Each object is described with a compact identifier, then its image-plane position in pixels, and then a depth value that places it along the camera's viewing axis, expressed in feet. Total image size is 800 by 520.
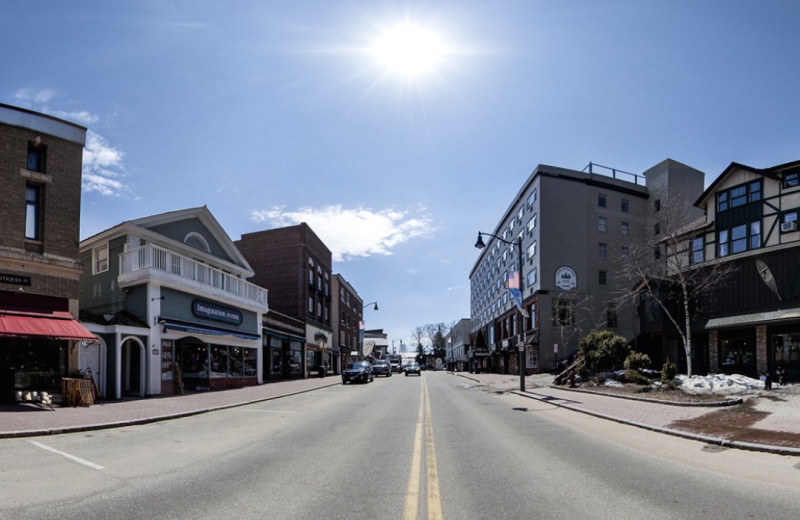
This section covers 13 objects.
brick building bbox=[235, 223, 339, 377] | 155.94
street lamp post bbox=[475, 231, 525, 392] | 79.07
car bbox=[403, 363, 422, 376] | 189.37
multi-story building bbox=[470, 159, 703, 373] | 148.97
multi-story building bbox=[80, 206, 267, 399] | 67.34
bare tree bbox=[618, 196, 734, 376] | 92.38
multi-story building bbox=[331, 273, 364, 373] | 214.18
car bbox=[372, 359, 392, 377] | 174.29
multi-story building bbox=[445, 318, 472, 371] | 345.78
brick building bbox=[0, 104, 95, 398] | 53.83
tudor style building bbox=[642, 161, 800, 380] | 81.56
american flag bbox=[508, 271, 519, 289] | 78.84
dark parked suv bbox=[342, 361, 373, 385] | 117.39
